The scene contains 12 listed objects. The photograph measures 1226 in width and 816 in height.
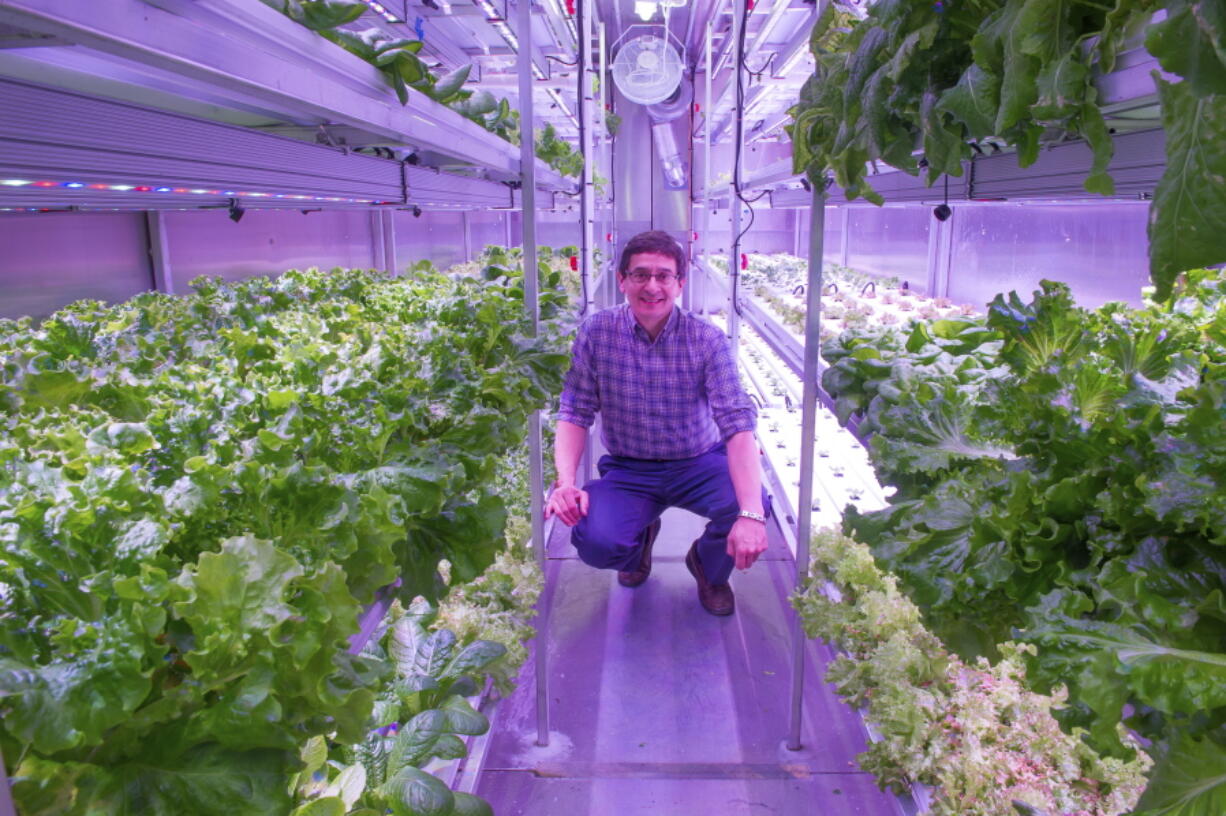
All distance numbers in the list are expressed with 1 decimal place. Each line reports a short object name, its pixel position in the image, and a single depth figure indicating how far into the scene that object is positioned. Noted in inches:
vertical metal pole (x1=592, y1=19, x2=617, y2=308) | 290.9
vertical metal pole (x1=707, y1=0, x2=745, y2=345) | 180.2
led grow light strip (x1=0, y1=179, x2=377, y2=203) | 49.2
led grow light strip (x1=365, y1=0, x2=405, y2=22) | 144.6
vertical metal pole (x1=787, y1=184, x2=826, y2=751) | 103.5
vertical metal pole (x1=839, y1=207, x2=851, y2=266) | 313.5
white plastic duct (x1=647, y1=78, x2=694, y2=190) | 418.0
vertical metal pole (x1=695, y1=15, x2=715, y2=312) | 254.4
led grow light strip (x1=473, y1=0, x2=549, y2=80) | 169.3
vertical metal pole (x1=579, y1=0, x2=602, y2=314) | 179.7
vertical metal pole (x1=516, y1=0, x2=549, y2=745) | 108.4
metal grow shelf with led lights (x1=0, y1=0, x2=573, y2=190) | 33.5
